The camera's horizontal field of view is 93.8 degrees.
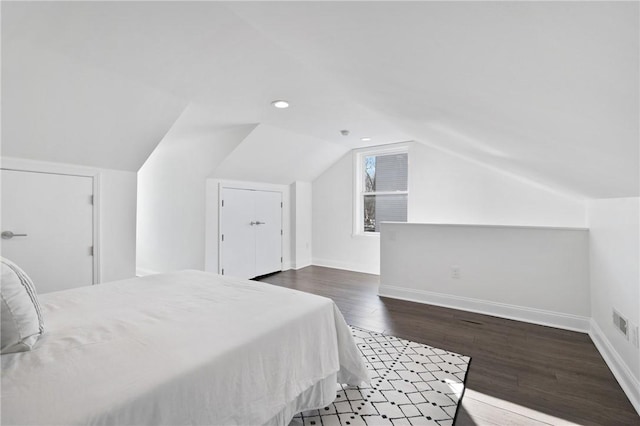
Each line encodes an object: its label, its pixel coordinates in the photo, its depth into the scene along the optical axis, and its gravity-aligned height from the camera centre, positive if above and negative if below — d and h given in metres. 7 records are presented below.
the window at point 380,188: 5.20 +0.50
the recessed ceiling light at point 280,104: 2.96 +1.14
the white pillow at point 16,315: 1.11 -0.38
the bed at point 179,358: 0.91 -0.53
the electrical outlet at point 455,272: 3.51 -0.67
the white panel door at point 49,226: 2.59 -0.09
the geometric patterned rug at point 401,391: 1.70 -1.15
